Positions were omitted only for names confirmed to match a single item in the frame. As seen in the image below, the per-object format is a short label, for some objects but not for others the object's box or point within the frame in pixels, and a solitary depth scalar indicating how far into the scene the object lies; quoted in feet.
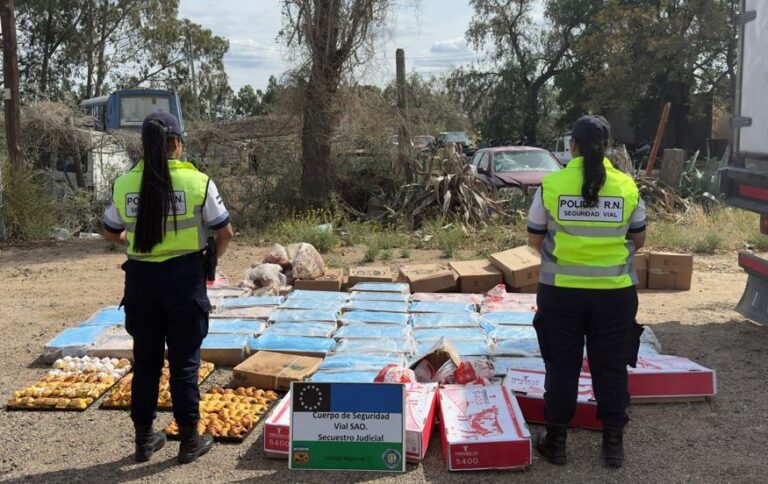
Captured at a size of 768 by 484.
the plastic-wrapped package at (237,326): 20.49
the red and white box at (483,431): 13.08
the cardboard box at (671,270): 28.12
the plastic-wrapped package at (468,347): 18.51
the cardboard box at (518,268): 25.48
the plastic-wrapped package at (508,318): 20.85
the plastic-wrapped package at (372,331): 19.88
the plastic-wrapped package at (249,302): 22.95
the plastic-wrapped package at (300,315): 21.30
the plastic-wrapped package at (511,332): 19.66
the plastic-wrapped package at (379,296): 23.57
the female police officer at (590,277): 12.64
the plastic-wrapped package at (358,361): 17.30
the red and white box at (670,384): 16.14
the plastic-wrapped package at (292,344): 19.12
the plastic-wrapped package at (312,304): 22.39
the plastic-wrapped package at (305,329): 20.05
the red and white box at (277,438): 13.66
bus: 58.59
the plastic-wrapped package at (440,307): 22.52
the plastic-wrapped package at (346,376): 16.35
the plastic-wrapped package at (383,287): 24.91
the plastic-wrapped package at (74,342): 19.56
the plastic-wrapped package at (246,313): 21.81
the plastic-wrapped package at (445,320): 20.79
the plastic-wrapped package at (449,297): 23.96
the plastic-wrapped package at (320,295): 23.63
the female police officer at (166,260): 12.79
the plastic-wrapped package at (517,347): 18.44
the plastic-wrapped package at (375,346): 18.71
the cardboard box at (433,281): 25.63
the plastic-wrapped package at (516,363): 17.26
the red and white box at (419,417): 13.43
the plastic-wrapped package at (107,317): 21.56
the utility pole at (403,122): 46.34
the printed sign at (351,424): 12.94
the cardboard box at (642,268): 28.25
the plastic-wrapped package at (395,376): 15.47
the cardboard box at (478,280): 25.98
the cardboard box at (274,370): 17.13
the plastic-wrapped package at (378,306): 22.40
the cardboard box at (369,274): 26.53
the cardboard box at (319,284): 26.02
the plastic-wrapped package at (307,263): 26.78
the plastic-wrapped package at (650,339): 19.44
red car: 46.26
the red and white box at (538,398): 14.99
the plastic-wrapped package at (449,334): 19.67
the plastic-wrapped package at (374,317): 21.25
